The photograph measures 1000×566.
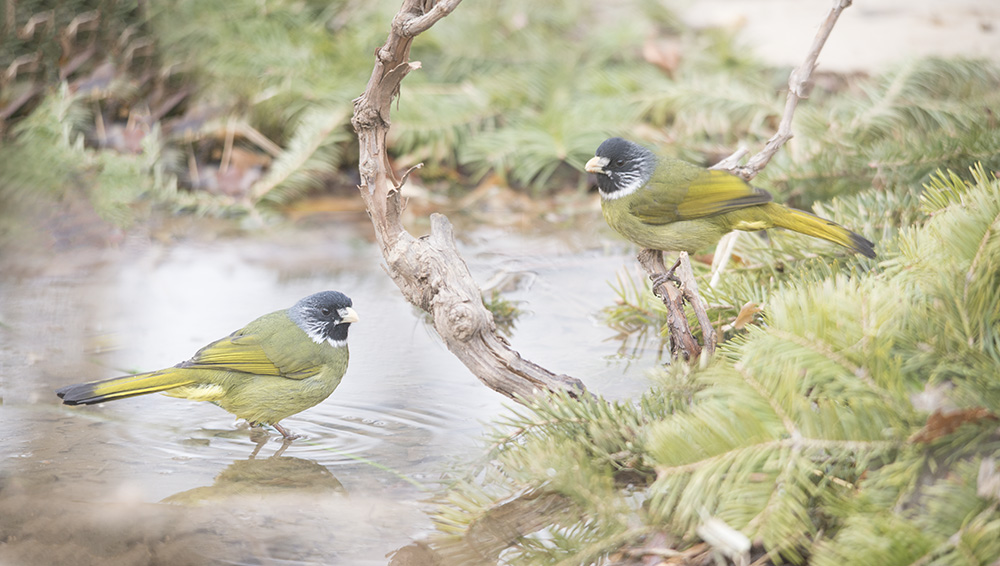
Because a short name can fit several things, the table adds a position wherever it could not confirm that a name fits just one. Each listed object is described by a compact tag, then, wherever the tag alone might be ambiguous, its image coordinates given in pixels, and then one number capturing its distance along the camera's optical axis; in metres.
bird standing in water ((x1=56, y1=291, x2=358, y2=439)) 7.60
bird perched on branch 7.91
